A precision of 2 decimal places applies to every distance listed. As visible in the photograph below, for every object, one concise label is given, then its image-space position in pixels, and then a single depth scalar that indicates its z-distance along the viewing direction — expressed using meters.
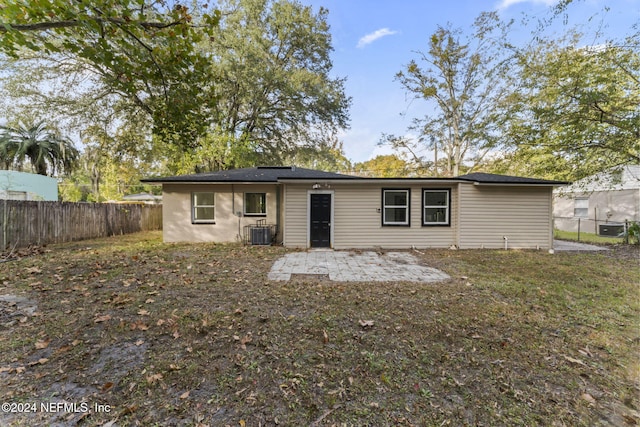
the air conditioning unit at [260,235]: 10.28
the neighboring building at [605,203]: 13.78
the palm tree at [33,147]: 16.89
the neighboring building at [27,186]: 13.33
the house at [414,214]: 9.73
